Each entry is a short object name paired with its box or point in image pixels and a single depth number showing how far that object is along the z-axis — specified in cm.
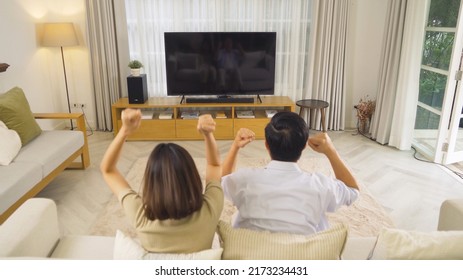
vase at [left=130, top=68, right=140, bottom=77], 467
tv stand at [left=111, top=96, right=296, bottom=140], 471
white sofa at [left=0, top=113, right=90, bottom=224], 258
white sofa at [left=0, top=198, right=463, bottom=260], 170
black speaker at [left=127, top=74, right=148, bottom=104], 462
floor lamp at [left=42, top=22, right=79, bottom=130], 449
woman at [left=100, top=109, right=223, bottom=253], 128
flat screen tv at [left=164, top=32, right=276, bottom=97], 460
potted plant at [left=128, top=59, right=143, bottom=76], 464
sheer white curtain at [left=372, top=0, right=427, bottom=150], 424
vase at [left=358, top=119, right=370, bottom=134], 510
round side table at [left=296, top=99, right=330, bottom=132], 465
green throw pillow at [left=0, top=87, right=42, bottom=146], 313
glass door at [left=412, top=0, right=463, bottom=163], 386
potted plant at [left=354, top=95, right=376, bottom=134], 499
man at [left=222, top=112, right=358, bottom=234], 153
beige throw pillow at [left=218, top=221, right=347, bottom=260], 135
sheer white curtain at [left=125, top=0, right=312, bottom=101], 477
